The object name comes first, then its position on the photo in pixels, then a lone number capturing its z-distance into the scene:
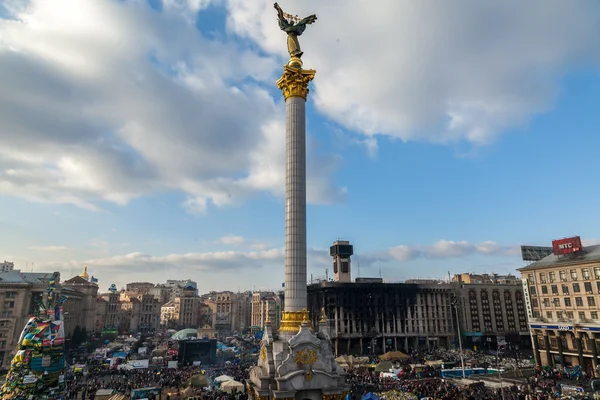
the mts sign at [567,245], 61.91
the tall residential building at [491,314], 99.81
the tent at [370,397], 28.56
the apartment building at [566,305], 56.12
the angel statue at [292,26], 38.69
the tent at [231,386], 39.16
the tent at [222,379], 42.56
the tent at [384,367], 52.75
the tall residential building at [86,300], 107.56
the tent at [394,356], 60.59
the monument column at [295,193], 33.25
